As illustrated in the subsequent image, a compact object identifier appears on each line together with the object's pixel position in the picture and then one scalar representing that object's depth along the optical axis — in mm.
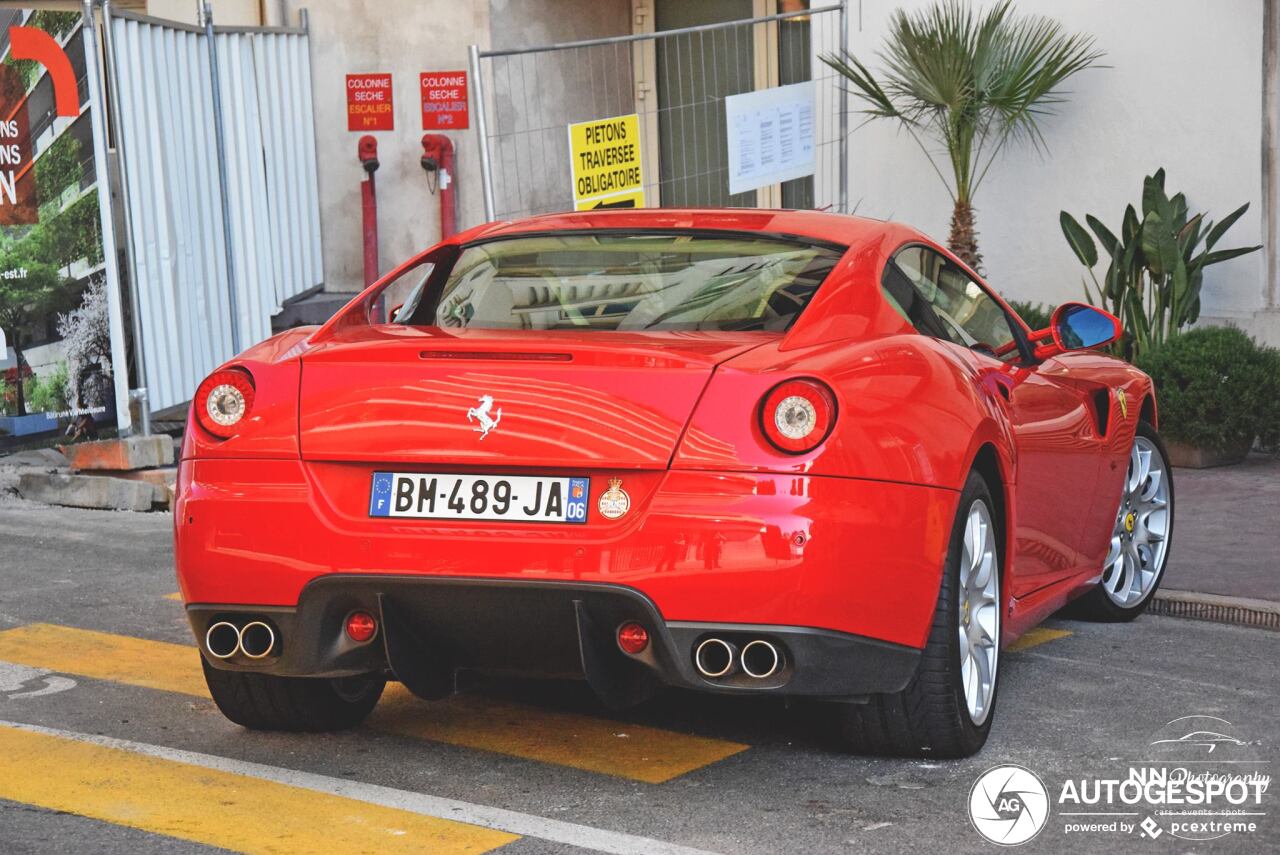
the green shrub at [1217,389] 10070
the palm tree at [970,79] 11039
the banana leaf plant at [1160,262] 10453
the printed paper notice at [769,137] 10844
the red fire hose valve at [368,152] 13867
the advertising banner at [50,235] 10328
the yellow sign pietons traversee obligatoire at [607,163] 10055
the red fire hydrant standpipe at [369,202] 13883
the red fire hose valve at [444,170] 13719
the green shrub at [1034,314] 11016
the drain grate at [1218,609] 6496
